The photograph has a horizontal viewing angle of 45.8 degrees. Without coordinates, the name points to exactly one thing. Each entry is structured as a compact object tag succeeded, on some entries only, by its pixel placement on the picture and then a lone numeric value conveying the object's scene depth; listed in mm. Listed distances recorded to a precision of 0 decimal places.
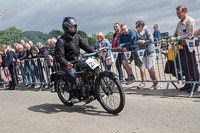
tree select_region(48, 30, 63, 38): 111962
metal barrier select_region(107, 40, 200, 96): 6017
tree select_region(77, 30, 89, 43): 116719
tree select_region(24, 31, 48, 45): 101875
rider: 5094
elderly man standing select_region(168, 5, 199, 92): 5977
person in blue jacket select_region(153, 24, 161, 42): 14291
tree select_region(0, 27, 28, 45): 92831
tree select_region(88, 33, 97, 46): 112625
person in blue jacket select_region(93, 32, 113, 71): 8016
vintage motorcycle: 4559
